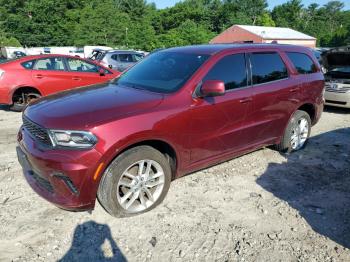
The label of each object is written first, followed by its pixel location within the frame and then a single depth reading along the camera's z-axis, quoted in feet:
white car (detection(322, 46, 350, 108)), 29.60
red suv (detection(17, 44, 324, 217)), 10.77
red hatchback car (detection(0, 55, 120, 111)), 27.02
